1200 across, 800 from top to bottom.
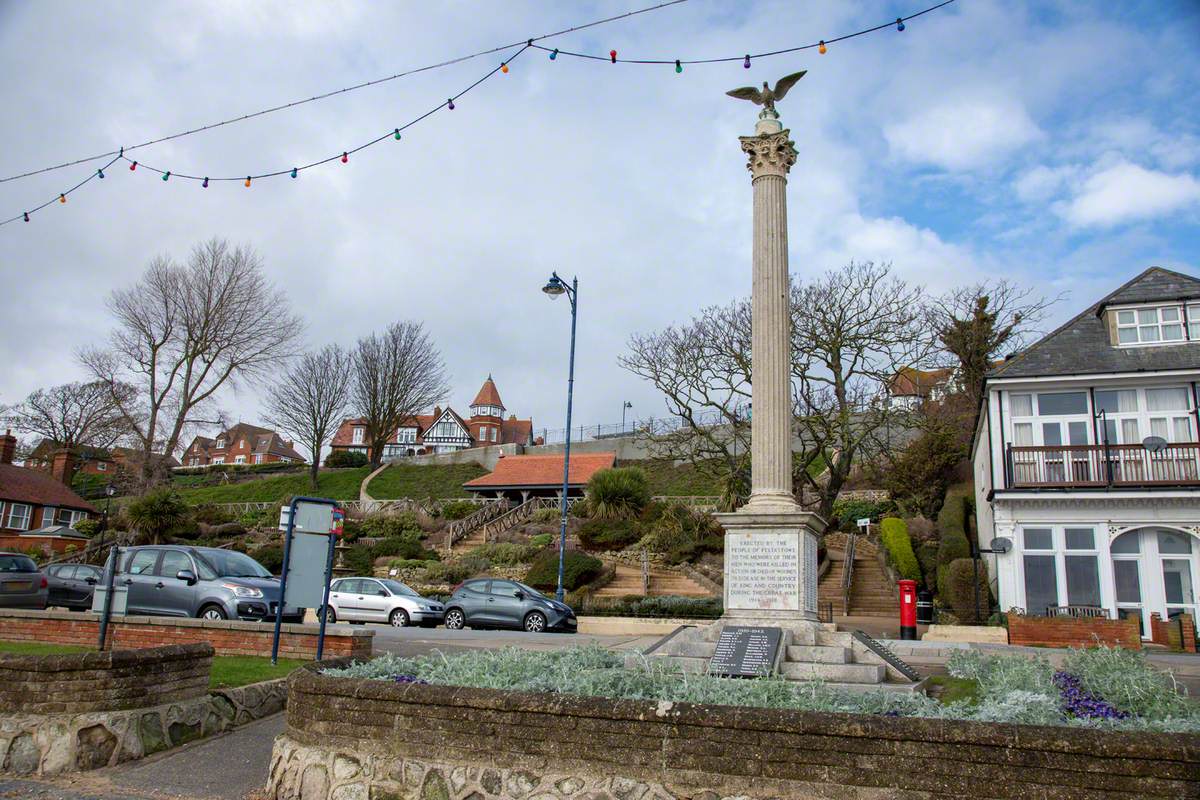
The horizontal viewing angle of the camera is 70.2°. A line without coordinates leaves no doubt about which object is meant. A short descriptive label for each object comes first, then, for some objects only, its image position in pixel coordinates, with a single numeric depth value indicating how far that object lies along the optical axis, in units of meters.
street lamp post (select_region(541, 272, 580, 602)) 23.88
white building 20.52
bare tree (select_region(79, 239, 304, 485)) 47.16
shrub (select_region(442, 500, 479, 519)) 42.59
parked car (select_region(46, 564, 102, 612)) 18.86
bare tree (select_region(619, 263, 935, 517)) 27.98
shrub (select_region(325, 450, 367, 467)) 71.91
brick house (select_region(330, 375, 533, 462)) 92.75
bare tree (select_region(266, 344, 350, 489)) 59.00
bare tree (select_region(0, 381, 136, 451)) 55.03
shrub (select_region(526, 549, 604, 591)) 28.06
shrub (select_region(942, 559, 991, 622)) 21.31
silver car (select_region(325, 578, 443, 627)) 20.80
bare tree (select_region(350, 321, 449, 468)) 63.16
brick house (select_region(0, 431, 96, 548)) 43.19
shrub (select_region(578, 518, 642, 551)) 33.38
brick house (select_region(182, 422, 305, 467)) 105.16
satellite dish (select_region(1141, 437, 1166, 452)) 20.16
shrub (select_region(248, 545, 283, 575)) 32.72
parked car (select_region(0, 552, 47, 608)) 15.87
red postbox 17.33
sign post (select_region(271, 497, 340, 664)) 9.16
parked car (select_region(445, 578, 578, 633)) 20.42
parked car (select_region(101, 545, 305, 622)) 13.56
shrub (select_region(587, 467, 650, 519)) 35.25
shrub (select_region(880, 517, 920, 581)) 25.59
